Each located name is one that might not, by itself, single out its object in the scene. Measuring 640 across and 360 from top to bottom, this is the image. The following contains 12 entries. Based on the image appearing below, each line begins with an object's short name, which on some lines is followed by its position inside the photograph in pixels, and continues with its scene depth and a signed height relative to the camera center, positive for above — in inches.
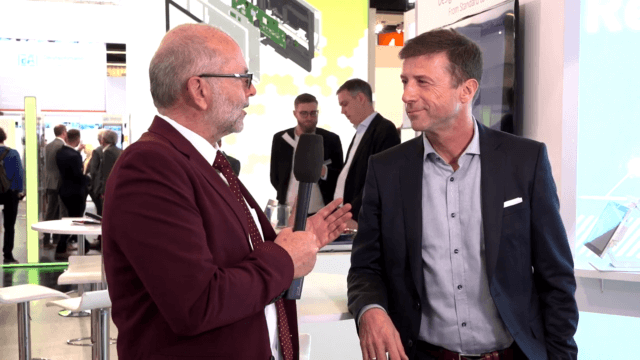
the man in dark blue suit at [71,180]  350.3 -12.4
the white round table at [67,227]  197.5 -22.8
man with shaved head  50.7 -6.7
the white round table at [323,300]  79.4 -19.3
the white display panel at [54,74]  416.5 +56.7
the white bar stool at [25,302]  149.5 -34.9
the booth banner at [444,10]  150.4 +41.0
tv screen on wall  127.2 +18.7
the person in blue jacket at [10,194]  338.3 -19.7
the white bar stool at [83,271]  175.2 -33.2
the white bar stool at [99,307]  138.4 -34.6
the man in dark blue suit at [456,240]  73.6 -9.7
